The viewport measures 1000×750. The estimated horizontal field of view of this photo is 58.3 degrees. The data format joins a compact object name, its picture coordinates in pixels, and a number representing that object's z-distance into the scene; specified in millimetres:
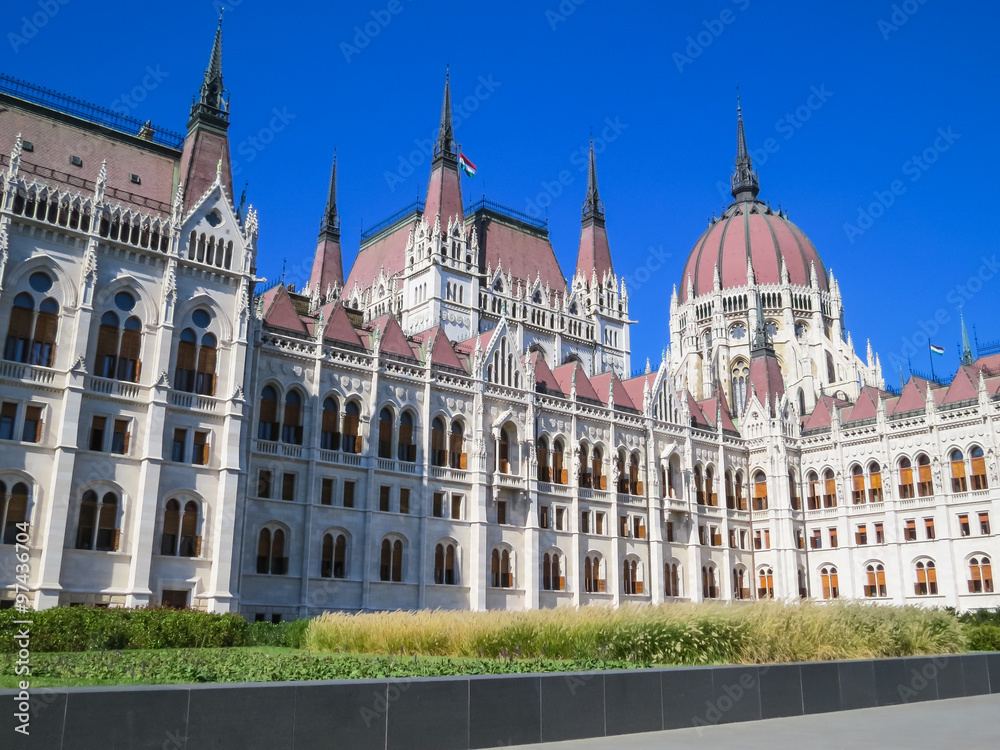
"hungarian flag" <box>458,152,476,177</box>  72875
